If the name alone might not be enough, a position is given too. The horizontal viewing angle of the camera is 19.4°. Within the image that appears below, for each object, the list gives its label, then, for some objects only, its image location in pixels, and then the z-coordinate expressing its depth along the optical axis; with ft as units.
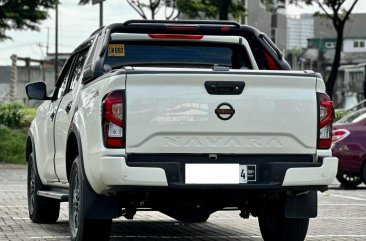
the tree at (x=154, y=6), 142.82
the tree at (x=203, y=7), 134.92
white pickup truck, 25.61
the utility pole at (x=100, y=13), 80.64
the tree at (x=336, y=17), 128.26
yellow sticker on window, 31.58
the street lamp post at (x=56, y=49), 244.42
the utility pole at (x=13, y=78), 267.18
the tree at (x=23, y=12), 115.96
